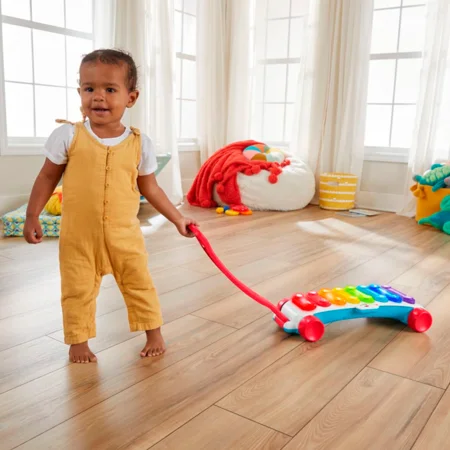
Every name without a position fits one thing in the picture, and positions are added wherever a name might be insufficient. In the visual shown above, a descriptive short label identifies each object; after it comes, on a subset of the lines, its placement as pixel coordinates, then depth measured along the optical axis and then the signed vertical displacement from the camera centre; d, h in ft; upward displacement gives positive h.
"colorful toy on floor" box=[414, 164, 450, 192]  10.90 -1.15
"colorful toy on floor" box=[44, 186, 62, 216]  9.32 -1.75
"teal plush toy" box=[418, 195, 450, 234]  10.50 -1.96
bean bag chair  12.46 -1.57
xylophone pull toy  4.88 -1.85
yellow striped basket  13.00 -1.78
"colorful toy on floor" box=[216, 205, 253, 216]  11.87 -2.20
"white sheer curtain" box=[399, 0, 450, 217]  11.75 +0.57
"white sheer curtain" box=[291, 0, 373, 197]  12.88 +0.84
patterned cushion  8.79 -2.00
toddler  3.90 -0.66
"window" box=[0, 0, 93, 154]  10.84 +0.99
